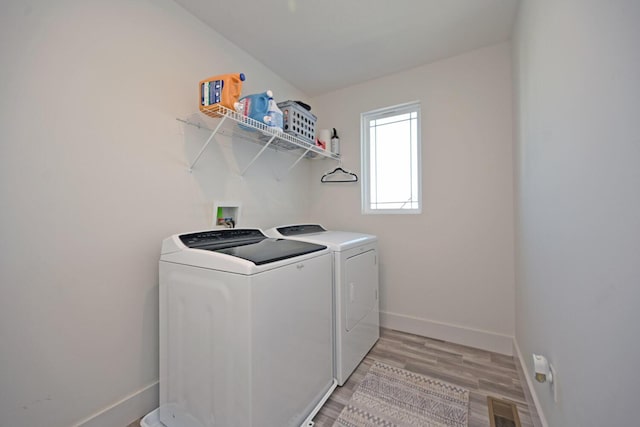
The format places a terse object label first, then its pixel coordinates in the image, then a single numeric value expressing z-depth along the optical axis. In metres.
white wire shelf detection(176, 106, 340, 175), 1.54
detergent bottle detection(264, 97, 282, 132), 1.73
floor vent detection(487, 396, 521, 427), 1.36
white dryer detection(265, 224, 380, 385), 1.65
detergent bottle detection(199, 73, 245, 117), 1.46
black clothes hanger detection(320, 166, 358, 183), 2.65
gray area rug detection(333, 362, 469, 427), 1.37
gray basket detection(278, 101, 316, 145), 2.03
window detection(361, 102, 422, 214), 2.43
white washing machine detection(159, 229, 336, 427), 1.06
